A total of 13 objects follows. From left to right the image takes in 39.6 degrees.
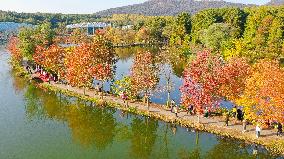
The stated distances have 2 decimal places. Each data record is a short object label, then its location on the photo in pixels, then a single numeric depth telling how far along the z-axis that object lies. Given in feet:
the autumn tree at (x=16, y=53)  271.57
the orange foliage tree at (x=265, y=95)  122.62
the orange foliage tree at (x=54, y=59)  213.46
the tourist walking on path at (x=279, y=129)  128.67
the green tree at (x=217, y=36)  317.89
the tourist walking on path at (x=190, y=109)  154.43
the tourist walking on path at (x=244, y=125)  133.50
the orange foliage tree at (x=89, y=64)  178.91
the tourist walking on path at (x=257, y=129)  128.16
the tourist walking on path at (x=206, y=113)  148.25
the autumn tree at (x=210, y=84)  137.28
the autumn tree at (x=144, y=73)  160.97
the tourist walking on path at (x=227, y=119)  140.15
